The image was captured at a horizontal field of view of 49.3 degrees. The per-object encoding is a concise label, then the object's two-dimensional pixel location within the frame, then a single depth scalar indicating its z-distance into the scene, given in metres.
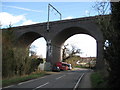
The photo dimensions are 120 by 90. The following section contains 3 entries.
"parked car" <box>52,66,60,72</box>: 29.55
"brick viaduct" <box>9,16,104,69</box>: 27.17
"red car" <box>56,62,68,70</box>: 32.26
